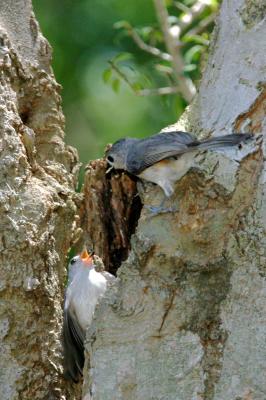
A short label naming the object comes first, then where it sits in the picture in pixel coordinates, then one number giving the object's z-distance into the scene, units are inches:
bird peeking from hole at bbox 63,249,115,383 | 338.3
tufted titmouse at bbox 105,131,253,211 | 313.7
